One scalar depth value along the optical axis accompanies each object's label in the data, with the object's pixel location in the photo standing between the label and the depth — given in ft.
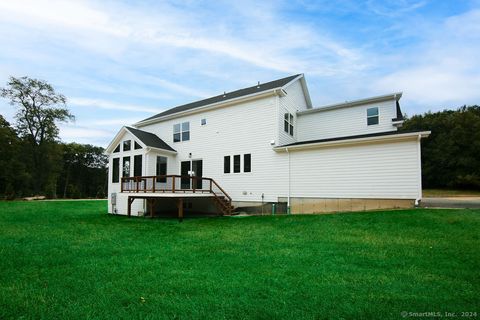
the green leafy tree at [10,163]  101.55
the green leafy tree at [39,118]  104.78
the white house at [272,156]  38.11
